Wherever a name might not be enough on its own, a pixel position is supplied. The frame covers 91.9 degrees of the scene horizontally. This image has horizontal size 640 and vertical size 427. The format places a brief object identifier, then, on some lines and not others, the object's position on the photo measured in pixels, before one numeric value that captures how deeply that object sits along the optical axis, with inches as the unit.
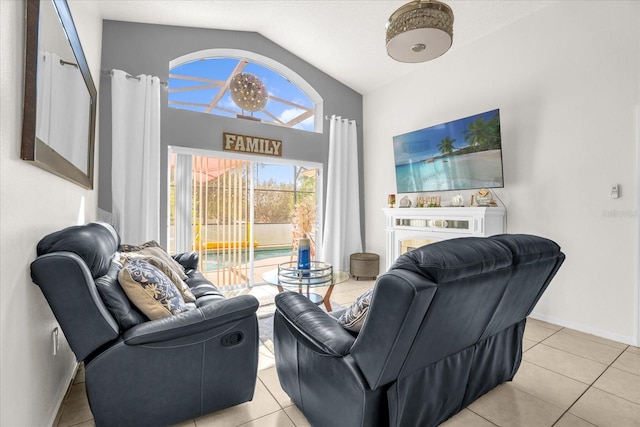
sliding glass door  161.0
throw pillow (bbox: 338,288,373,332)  55.6
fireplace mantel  132.0
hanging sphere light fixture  158.1
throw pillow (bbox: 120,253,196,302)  83.0
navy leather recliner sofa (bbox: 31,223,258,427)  49.4
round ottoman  186.9
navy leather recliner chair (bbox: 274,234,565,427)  43.0
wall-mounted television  133.3
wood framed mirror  47.9
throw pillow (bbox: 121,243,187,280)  98.1
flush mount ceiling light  79.1
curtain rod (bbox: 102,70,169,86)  133.1
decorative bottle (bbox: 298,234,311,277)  117.5
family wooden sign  162.7
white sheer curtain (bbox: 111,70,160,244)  131.3
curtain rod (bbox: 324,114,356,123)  195.5
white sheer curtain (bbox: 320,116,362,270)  191.5
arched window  159.8
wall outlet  63.6
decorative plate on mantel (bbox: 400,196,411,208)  169.8
